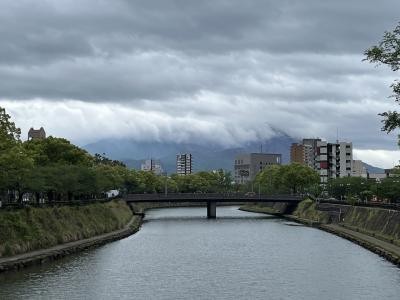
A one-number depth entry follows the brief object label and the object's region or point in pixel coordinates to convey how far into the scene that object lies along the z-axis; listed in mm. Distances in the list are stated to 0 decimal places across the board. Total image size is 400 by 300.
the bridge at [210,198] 150750
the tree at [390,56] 36531
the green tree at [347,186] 161750
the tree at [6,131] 60219
